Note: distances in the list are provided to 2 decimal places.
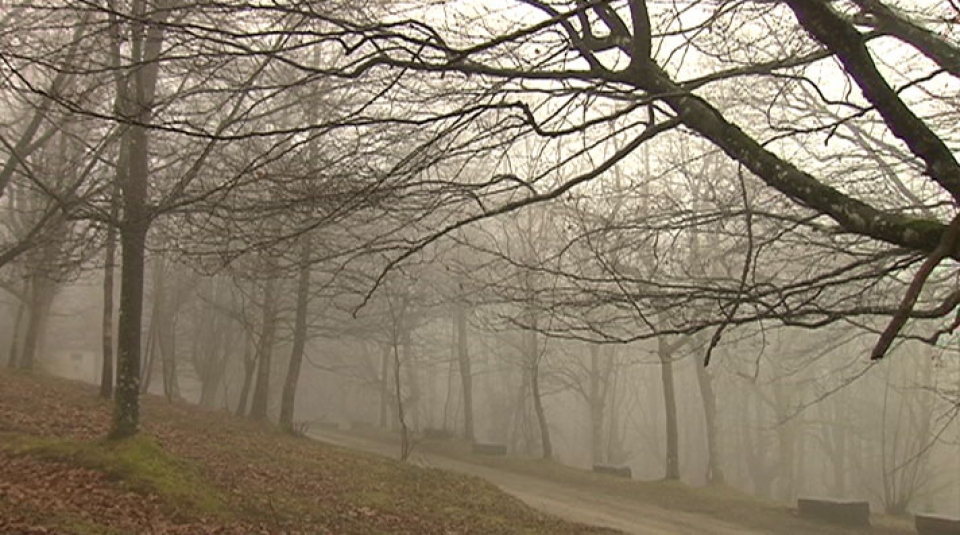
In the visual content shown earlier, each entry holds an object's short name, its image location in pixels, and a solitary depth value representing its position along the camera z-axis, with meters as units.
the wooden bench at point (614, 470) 18.64
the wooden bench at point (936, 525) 12.32
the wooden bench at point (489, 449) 21.81
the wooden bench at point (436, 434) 24.12
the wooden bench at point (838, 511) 14.12
